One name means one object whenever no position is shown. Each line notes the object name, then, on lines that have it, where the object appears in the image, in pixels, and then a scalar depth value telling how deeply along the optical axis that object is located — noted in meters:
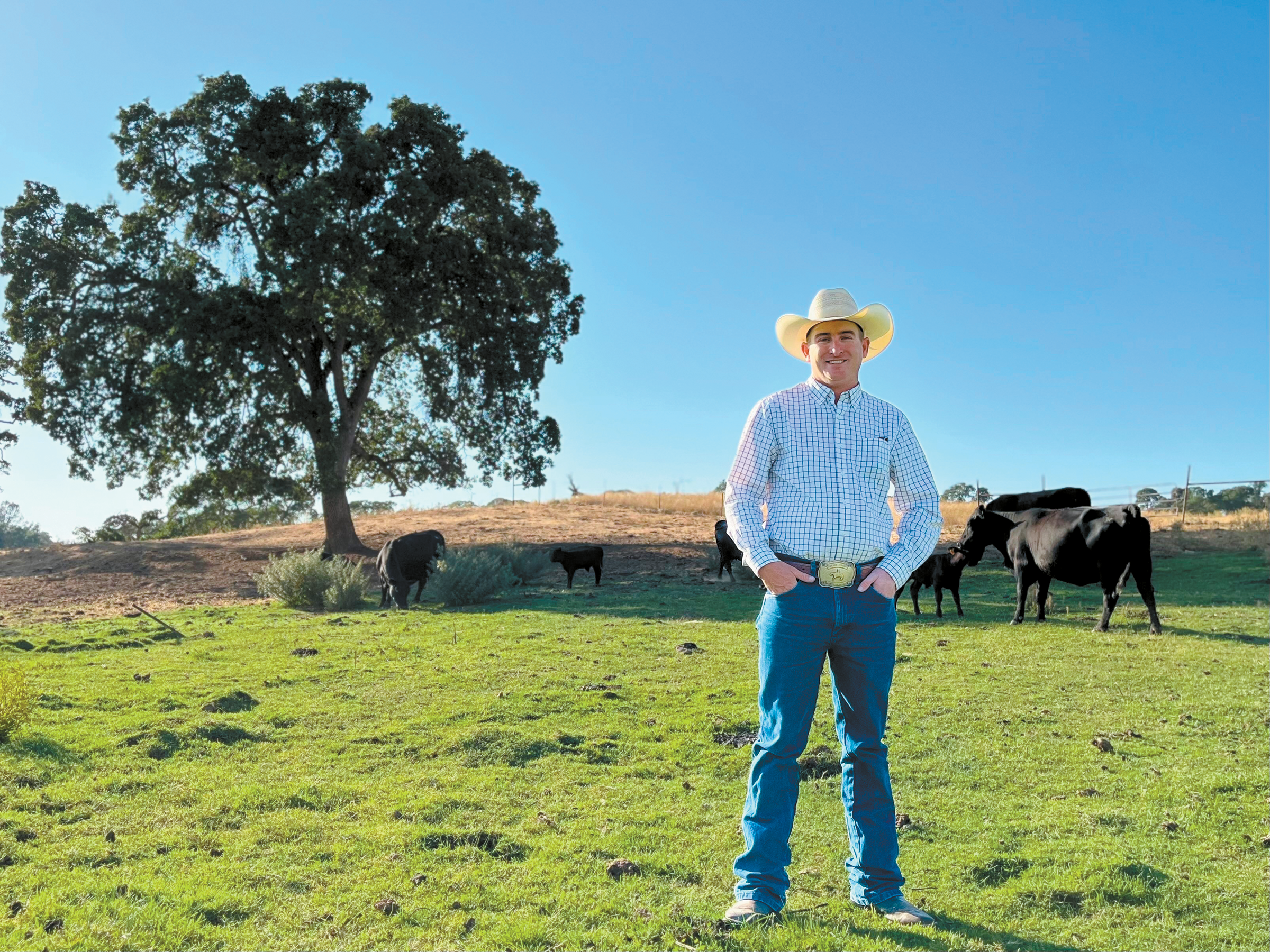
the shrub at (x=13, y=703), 7.78
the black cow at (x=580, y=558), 20.42
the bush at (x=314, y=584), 17.66
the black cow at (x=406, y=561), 18.25
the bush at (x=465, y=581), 17.30
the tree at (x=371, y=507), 67.62
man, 3.98
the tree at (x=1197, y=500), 37.22
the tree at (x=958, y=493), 56.55
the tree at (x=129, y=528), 47.25
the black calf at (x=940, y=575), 14.52
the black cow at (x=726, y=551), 19.78
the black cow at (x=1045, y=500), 21.19
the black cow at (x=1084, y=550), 12.62
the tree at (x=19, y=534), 70.06
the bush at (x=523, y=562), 21.69
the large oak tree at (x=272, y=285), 24.39
